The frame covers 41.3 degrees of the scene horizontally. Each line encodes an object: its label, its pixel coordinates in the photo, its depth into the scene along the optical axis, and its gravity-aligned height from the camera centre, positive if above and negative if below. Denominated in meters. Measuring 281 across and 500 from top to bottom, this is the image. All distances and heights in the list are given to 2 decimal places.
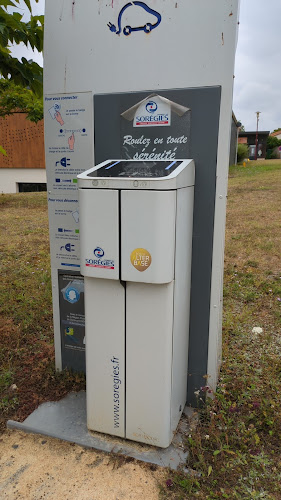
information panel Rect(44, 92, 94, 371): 2.38 -0.30
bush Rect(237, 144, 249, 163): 28.70 +0.54
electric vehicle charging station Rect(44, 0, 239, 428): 2.02 +0.31
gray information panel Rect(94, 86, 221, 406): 2.10 +0.09
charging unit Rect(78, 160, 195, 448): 1.81 -0.68
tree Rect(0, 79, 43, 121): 9.17 +1.36
